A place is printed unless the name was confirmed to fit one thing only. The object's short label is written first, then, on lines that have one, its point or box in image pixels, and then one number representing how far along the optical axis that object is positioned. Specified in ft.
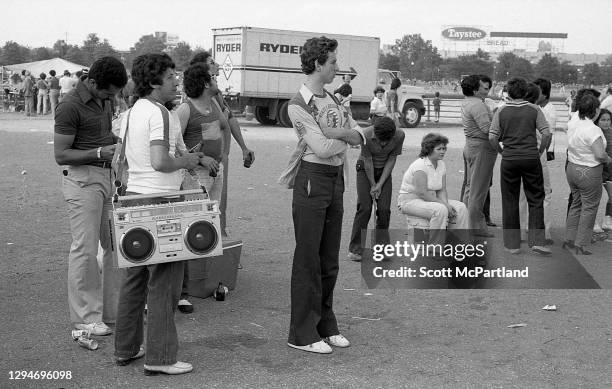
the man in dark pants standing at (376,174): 25.48
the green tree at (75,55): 235.52
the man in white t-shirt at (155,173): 15.19
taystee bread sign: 422.41
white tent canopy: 125.08
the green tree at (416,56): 281.25
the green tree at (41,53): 265.81
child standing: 102.83
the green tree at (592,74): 236.63
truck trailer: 87.66
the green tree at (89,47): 242.39
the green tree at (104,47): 231.38
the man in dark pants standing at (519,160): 27.20
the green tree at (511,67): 236.22
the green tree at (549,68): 239.30
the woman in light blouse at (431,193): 25.35
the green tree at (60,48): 269.79
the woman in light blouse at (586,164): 27.43
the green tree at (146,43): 270.96
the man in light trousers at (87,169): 17.25
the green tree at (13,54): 260.97
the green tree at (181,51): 231.18
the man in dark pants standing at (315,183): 16.79
